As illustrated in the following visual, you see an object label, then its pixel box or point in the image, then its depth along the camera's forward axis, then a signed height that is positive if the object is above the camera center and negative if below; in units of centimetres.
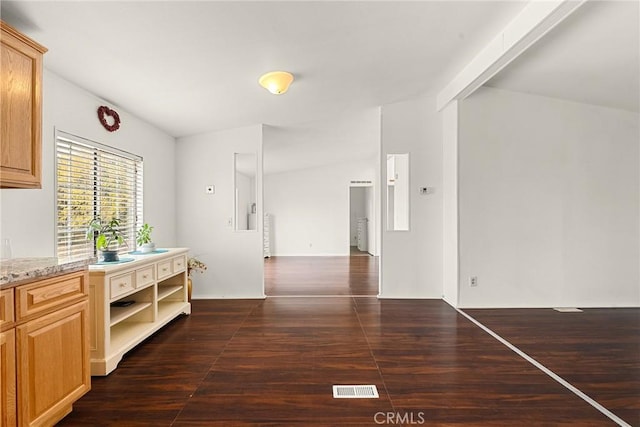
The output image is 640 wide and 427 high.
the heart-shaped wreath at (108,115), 307 +93
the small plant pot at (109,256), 270 -35
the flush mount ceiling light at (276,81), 297 +123
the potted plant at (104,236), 269 -20
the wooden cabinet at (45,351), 150 -71
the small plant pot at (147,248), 341 -36
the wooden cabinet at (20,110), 170 +57
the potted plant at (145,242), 342 -30
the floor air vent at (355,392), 209 -117
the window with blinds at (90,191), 263 +22
